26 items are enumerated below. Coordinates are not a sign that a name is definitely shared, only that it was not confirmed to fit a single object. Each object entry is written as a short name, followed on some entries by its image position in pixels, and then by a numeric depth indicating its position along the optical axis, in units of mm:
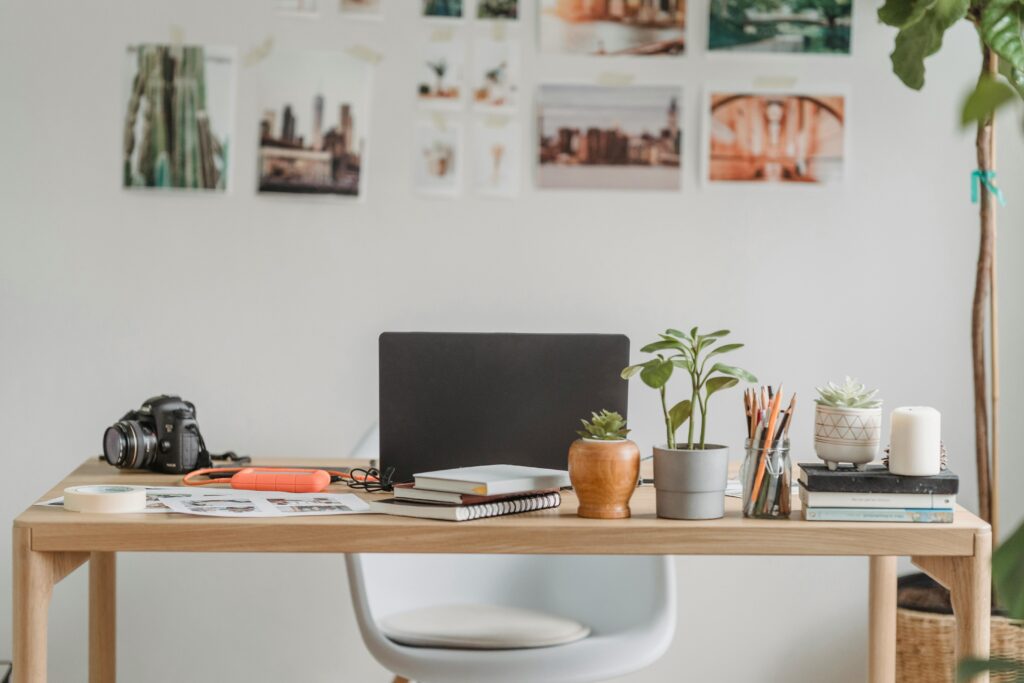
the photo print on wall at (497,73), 4062
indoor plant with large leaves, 3695
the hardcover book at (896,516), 3030
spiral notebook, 3029
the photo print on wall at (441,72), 4055
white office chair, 3400
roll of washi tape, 3035
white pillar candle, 3040
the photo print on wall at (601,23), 4060
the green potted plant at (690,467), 3031
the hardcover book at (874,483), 3030
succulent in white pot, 3068
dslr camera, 3352
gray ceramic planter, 3030
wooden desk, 2986
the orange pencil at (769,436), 3052
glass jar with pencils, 3064
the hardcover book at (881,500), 3031
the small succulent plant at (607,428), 3049
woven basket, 3721
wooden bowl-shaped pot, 3028
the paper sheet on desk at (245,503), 3054
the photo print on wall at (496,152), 4068
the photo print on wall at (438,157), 4058
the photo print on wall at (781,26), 4072
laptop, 3180
